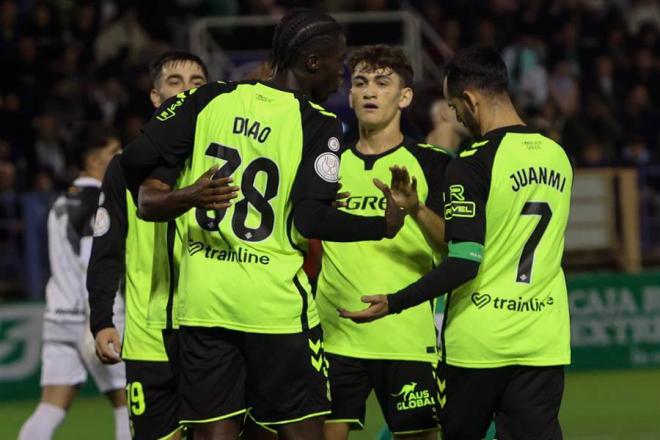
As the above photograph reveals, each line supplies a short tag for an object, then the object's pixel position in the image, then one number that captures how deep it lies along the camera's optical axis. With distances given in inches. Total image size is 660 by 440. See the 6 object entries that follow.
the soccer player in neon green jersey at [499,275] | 466.9
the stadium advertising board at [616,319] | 1204.5
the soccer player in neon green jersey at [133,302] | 522.6
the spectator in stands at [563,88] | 1573.6
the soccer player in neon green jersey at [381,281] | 564.4
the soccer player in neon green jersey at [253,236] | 445.7
